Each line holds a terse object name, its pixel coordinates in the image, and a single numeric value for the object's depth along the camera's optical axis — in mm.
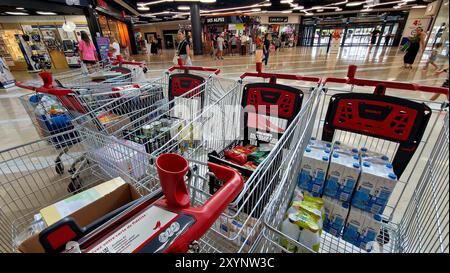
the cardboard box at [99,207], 983
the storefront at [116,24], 12369
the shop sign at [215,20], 19203
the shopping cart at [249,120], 1884
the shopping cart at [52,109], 2562
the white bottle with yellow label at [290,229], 1104
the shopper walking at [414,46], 7980
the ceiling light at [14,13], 10832
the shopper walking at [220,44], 13781
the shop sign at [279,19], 24144
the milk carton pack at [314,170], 1486
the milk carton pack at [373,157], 1510
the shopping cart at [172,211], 542
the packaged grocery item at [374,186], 1324
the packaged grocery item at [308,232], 1085
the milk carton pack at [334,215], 1504
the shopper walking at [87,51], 5527
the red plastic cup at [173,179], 593
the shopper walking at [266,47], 10477
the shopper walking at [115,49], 6616
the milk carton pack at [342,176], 1414
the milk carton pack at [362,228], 1432
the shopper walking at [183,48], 6646
